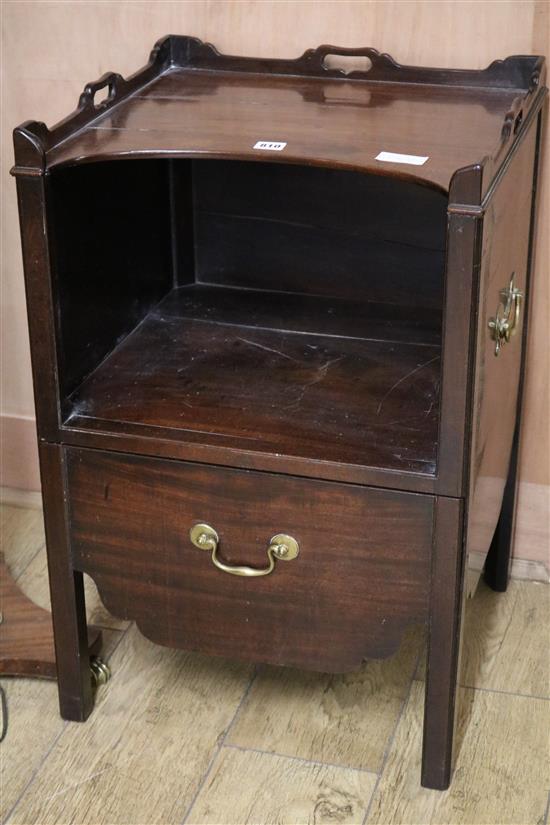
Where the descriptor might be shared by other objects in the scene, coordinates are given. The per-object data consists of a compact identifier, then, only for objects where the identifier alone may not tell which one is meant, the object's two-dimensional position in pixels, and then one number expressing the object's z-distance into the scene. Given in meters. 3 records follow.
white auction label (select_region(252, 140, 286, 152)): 1.82
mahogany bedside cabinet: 1.85
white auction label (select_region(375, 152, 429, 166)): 1.79
